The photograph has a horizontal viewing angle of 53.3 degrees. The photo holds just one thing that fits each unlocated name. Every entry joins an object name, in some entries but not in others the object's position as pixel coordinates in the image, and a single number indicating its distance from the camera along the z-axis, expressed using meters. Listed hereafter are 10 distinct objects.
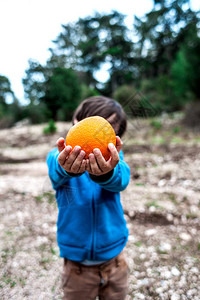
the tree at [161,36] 22.81
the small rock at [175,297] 1.89
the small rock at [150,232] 2.83
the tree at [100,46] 20.23
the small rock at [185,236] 2.70
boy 1.35
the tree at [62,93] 17.09
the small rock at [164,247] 2.54
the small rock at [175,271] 2.16
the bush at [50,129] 11.32
